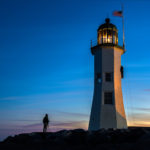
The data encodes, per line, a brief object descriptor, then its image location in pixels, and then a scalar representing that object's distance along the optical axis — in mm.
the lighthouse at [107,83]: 21406
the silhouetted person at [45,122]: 18516
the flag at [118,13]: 24625
